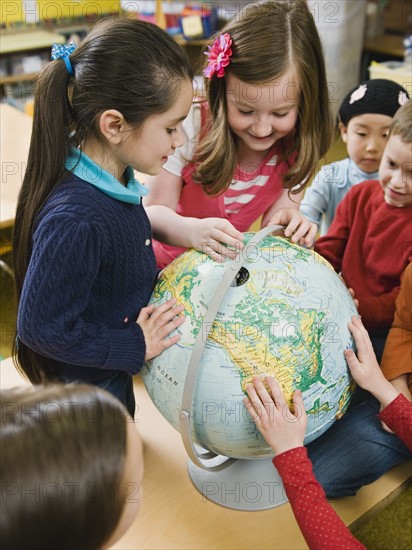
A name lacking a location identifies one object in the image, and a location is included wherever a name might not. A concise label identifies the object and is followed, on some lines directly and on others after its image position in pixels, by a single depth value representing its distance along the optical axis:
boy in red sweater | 1.68
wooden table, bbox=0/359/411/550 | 1.44
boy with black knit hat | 2.13
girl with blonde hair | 1.45
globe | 1.21
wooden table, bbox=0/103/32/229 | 2.22
